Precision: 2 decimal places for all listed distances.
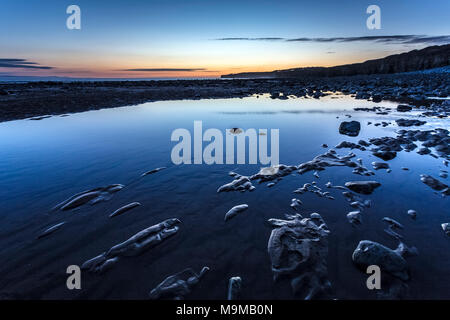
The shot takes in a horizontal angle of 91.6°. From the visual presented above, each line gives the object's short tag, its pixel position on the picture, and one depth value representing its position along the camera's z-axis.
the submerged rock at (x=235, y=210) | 4.13
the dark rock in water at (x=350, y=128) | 9.97
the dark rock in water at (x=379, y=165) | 6.13
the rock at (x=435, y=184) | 4.79
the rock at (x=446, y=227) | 3.52
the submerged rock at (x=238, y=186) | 5.13
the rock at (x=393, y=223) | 3.71
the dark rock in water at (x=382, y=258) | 2.81
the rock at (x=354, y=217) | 3.83
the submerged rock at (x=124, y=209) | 4.16
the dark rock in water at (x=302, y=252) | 2.72
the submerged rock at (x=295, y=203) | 4.33
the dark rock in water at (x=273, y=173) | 5.60
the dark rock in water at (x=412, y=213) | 3.98
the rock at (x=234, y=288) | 2.59
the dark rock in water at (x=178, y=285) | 2.59
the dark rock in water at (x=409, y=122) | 10.93
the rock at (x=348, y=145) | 7.93
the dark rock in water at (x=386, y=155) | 6.74
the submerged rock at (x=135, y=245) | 3.01
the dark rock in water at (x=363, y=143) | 8.19
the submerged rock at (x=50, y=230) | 3.57
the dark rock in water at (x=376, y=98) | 21.20
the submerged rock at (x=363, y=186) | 4.84
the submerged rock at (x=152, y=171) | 5.94
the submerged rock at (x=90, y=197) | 4.40
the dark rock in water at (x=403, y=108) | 15.15
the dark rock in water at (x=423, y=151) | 7.04
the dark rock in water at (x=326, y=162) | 6.17
